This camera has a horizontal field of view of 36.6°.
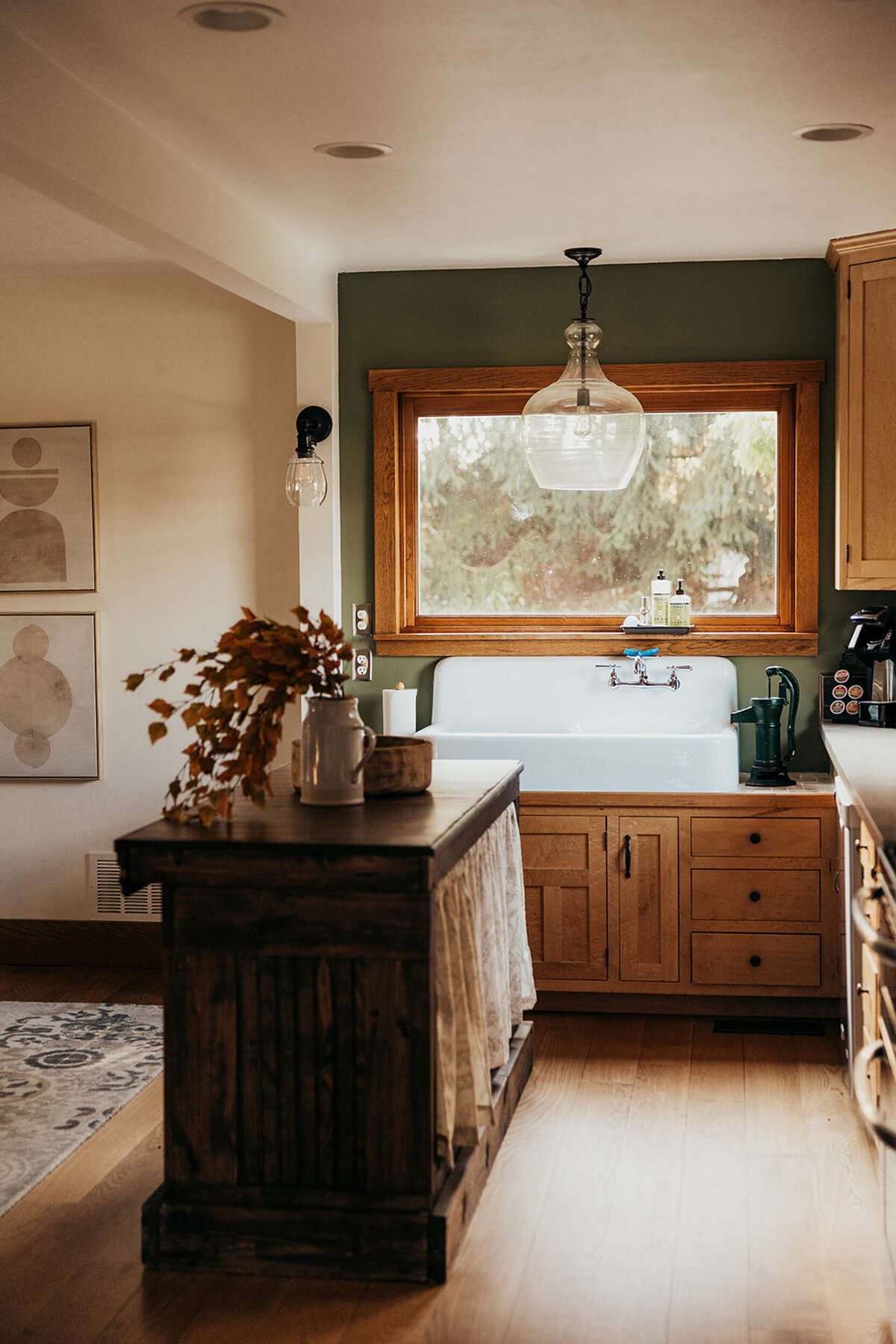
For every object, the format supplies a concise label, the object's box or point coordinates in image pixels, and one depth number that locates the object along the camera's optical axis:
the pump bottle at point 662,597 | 4.63
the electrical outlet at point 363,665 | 4.82
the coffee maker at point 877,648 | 4.30
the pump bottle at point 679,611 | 4.61
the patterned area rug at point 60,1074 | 3.20
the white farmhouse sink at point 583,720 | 4.19
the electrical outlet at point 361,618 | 4.82
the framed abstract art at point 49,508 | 4.91
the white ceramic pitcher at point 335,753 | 2.67
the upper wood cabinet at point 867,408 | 4.07
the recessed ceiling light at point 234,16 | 2.47
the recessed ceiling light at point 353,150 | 3.28
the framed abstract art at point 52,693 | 4.95
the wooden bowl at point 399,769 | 2.82
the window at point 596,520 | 4.62
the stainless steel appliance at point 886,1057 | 1.81
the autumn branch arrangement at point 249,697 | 2.51
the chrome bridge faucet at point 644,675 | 4.65
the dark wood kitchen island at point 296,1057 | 2.44
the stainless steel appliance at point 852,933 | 3.32
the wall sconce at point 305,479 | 4.46
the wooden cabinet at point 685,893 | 4.12
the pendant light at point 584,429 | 4.30
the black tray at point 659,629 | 4.60
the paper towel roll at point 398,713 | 4.68
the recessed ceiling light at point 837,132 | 3.15
